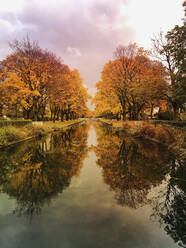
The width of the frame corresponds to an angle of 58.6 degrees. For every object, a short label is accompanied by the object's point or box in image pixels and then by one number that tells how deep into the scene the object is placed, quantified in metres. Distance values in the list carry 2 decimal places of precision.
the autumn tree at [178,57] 18.34
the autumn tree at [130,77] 24.86
